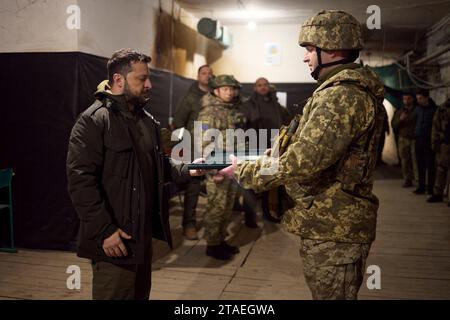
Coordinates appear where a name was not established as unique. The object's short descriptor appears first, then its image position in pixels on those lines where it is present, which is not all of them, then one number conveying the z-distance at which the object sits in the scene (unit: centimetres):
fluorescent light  768
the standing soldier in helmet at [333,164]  167
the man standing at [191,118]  460
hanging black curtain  383
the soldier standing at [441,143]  614
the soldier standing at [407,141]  784
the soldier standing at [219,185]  389
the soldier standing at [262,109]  535
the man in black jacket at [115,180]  184
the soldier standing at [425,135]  693
